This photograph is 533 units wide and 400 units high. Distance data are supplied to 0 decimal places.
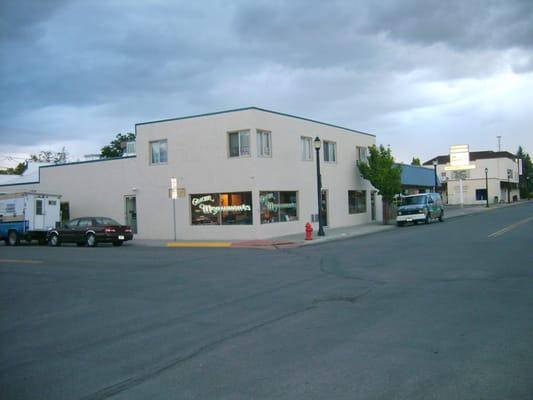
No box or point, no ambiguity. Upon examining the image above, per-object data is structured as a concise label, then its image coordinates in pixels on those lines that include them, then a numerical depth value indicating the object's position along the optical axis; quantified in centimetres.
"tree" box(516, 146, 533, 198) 11394
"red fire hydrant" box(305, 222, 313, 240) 2522
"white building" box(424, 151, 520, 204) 8569
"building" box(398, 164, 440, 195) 4720
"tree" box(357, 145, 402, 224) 3578
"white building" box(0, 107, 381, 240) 2770
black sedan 2664
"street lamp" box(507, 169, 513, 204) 8989
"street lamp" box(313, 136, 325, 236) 2659
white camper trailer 2952
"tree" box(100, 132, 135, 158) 6569
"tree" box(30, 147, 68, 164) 9484
